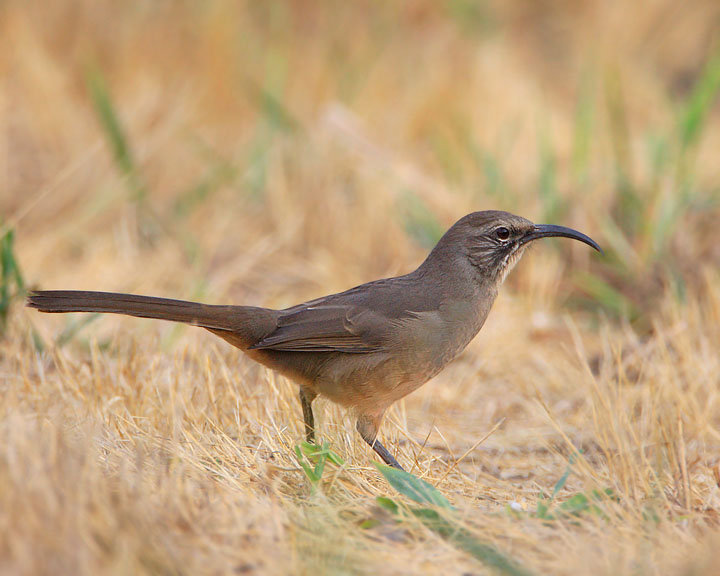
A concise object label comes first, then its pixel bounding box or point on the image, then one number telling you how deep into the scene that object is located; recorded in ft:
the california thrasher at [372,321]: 25.04
